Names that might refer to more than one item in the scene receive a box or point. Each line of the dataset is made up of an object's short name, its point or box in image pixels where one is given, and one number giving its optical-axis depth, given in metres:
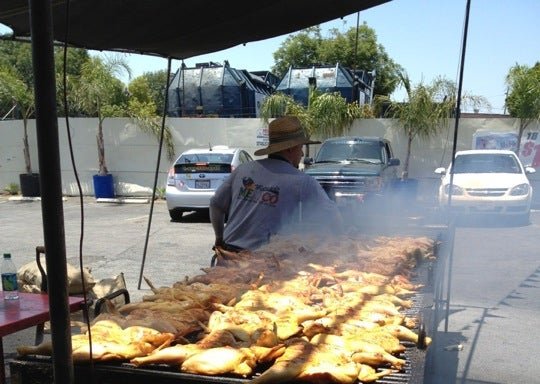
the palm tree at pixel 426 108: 15.51
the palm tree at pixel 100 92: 17.06
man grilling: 4.06
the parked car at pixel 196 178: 12.31
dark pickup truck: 11.01
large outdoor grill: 1.89
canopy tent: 1.55
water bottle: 3.59
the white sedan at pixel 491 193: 11.69
